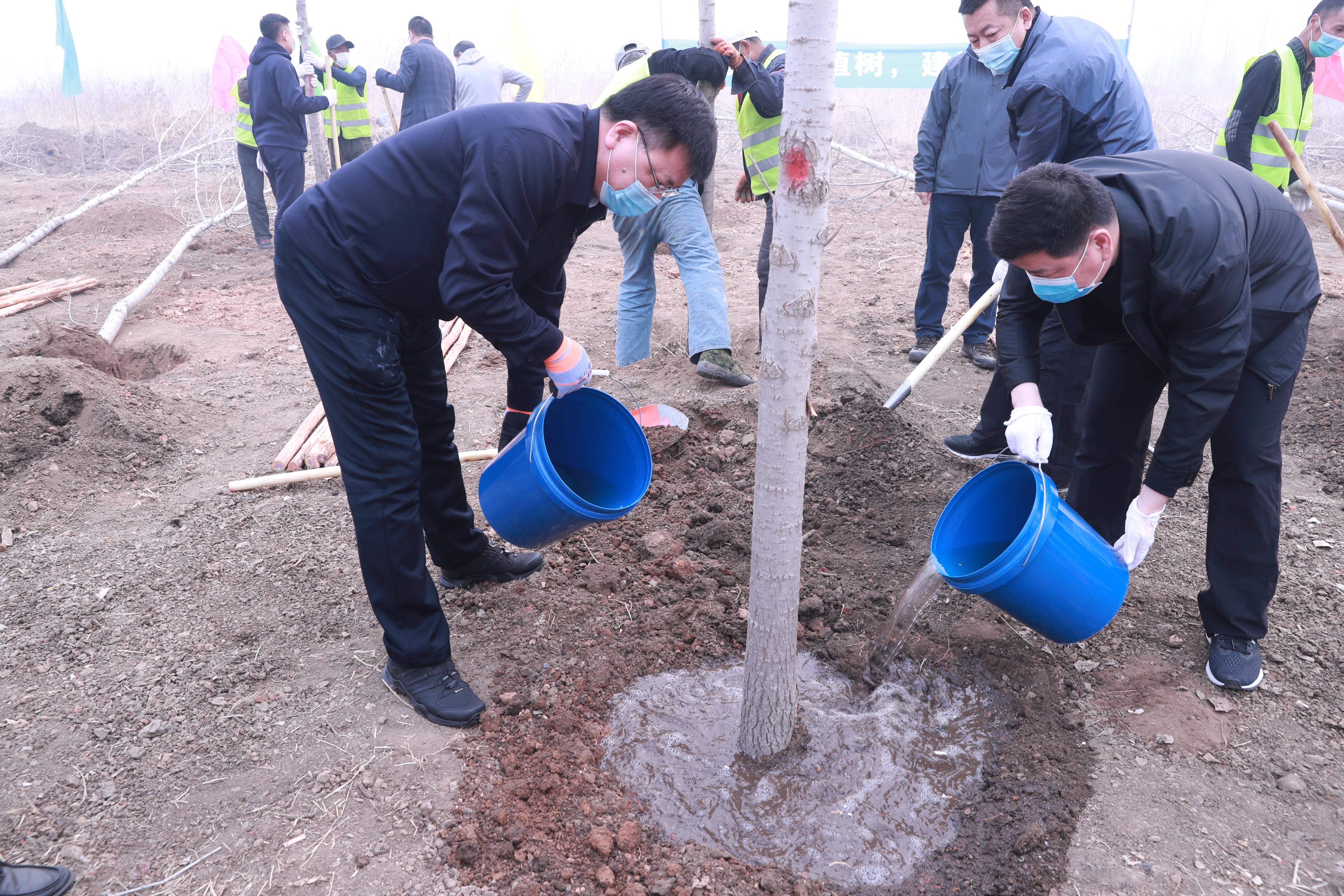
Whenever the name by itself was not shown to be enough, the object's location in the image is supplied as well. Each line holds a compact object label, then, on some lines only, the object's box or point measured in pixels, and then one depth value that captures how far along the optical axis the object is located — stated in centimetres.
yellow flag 973
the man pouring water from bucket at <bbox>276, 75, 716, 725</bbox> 188
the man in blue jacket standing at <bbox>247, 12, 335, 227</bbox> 677
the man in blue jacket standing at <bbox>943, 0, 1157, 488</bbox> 320
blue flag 1130
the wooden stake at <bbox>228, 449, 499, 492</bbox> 358
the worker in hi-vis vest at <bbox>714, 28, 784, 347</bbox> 421
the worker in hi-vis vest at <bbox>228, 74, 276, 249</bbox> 785
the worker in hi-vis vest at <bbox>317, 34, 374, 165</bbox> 791
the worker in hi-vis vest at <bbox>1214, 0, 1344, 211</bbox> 429
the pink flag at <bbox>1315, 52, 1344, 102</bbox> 544
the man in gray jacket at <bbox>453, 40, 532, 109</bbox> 802
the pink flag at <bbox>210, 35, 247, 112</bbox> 972
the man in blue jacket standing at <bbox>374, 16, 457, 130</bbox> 765
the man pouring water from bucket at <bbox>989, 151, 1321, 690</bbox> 188
